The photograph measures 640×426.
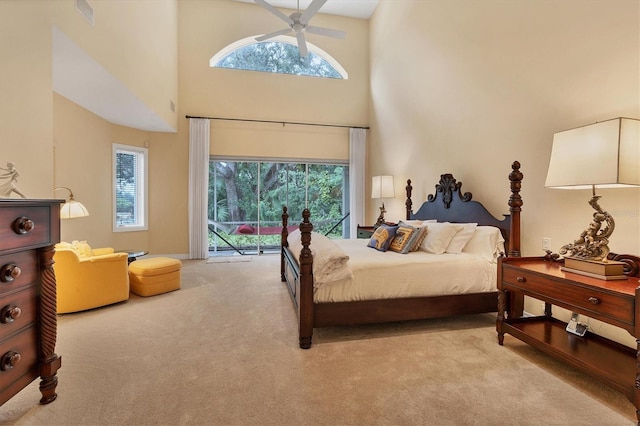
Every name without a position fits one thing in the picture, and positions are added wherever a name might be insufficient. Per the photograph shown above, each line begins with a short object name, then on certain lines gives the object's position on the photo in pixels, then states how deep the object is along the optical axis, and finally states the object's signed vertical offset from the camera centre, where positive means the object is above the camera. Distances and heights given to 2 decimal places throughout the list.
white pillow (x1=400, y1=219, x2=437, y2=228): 3.59 -0.21
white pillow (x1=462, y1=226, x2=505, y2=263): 2.88 -0.36
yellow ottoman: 3.62 -0.91
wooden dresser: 1.39 -0.49
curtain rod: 6.15 +1.75
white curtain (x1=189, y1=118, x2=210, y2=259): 6.00 +0.38
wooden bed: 2.38 -0.84
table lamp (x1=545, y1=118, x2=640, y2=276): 1.69 +0.27
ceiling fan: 3.93 +2.62
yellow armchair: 3.00 -0.80
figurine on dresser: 1.75 +0.10
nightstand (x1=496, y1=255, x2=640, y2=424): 1.58 -0.61
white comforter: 2.49 -0.62
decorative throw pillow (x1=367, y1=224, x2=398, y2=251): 3.29 -0.36
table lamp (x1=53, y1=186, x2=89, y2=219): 3.41 -0.10
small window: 5.61 +0.27
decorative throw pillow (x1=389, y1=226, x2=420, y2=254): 3.12 -0.36
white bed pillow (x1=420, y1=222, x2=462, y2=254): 3.07 -0.33
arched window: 6.30 +3.14
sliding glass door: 6.40 +0.11
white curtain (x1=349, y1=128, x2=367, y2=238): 6.69 +0.67
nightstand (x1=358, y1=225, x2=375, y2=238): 5.05 -0.45
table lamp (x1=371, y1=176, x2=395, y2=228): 5.24 +0.31
